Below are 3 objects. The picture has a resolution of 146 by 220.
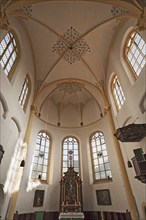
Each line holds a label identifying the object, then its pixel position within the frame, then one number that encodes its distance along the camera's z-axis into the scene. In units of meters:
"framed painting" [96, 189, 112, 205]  9.45
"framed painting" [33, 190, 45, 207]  9.34
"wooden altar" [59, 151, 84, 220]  8.48
